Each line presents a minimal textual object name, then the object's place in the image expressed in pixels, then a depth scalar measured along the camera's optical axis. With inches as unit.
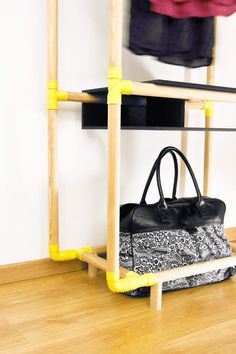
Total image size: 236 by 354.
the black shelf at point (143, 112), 50.3
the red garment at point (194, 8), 45.9
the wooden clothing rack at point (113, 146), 42.5
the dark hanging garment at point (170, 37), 47.1
